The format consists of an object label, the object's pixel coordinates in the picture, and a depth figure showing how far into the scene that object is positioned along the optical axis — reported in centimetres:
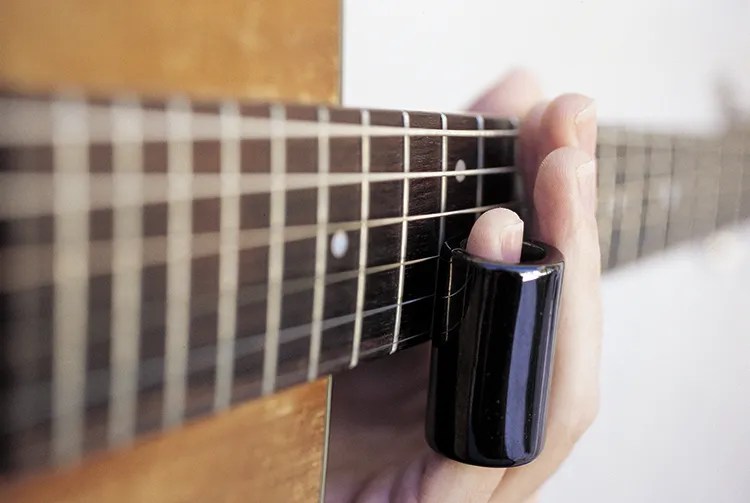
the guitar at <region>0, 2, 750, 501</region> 23
